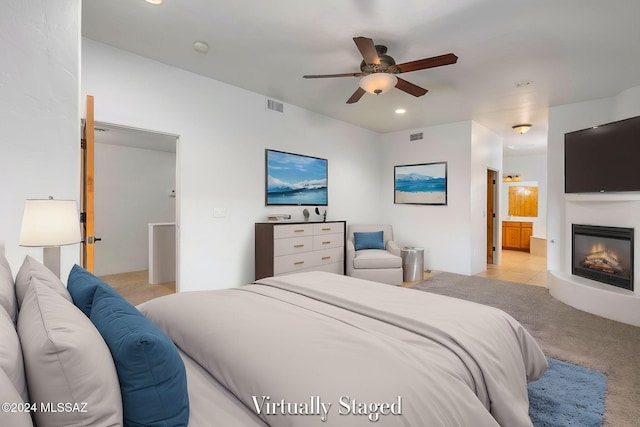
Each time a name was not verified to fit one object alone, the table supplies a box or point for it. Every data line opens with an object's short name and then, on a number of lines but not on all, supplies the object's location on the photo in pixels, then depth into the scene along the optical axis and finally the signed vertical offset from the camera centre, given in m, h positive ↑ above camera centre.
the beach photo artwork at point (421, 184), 5.61 +0.57
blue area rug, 1.69 -1.11
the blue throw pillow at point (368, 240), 5.08 -0.43
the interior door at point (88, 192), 2.19 +0.15
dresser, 3.90 -0.46
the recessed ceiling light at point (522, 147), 7.29 +1.62
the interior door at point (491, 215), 6.49 -0.02
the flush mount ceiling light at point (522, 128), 5.39 +1.51
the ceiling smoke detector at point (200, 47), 2.90 +1.59
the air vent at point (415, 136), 5.89 +1.48
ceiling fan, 2.57 +1.30
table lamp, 1.65 -0.06
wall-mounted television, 3.32 +0.66
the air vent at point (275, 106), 4.32 +1.52
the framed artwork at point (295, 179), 4.39 +0.52
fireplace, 3.38 -0.47
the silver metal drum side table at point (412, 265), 5.04 -0.83
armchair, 4.55 -0.63
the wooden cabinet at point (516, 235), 8.16 -0.55
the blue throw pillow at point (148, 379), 0.80 -0.44
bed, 0.71 -0.48
